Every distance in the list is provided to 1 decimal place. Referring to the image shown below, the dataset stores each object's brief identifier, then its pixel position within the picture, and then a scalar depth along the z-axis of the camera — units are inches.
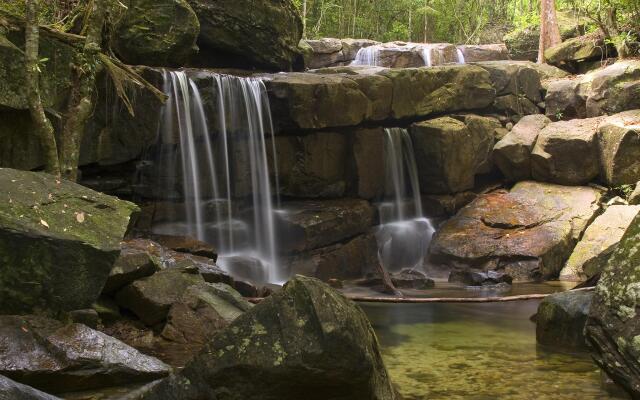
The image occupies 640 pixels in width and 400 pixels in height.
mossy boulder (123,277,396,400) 174.7
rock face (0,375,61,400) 120.0
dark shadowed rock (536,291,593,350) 291.9
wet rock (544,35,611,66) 784.3
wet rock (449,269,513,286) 530.6
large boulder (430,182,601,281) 565.6
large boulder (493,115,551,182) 677.9
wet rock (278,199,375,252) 566.9
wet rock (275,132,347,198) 604.4
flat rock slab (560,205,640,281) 561.9
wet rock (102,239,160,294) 280.1
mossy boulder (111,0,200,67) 519.2
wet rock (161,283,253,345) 271.3
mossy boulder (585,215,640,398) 167.5
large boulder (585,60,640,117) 667.4
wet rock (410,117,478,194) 670.5
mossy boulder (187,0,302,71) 616.4
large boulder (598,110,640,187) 605.0
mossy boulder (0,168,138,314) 212.1
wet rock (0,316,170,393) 188.5
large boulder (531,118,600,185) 641.6
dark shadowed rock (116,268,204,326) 281.3
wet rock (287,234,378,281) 557.0
